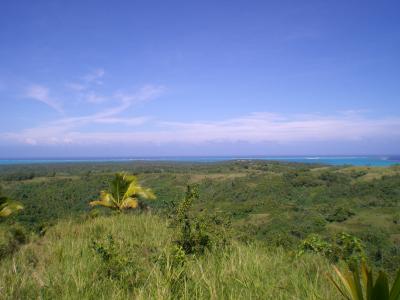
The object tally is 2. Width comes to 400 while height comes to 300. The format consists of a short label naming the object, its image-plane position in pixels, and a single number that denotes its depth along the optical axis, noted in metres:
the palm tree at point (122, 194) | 12.23
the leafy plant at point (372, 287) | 2.00
